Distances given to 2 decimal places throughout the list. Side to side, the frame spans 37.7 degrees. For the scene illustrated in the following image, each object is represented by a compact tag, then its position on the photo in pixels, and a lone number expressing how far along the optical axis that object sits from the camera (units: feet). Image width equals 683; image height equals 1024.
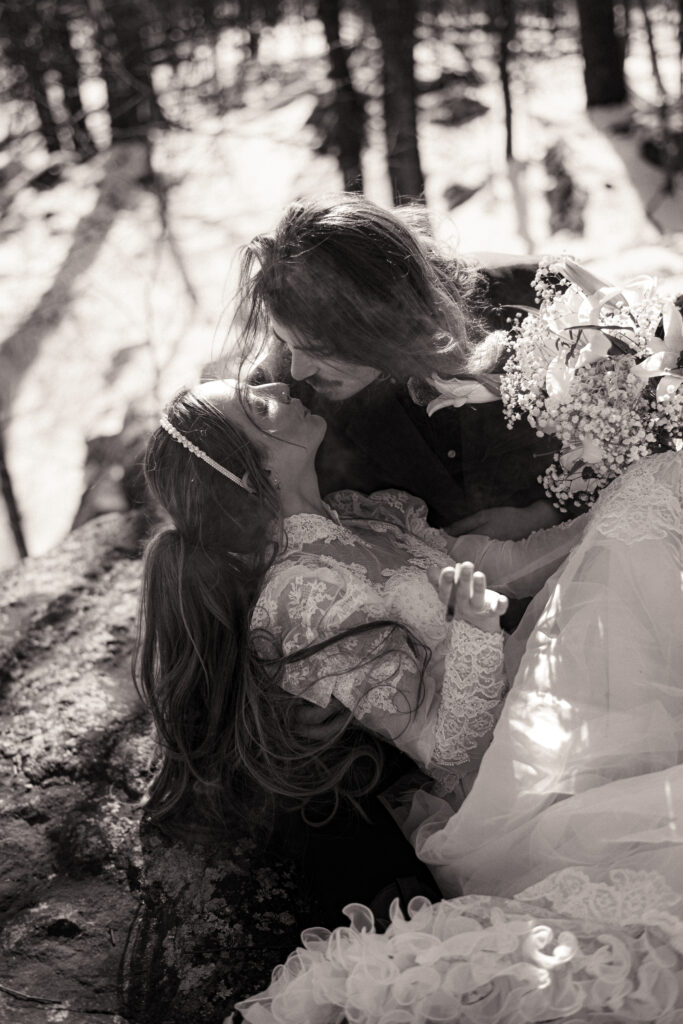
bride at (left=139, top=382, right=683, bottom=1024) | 6.31
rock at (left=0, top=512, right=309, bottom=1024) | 7.80
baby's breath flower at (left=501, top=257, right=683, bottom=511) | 7.79
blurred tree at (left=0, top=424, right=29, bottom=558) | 19.86
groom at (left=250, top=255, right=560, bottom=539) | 9.00
